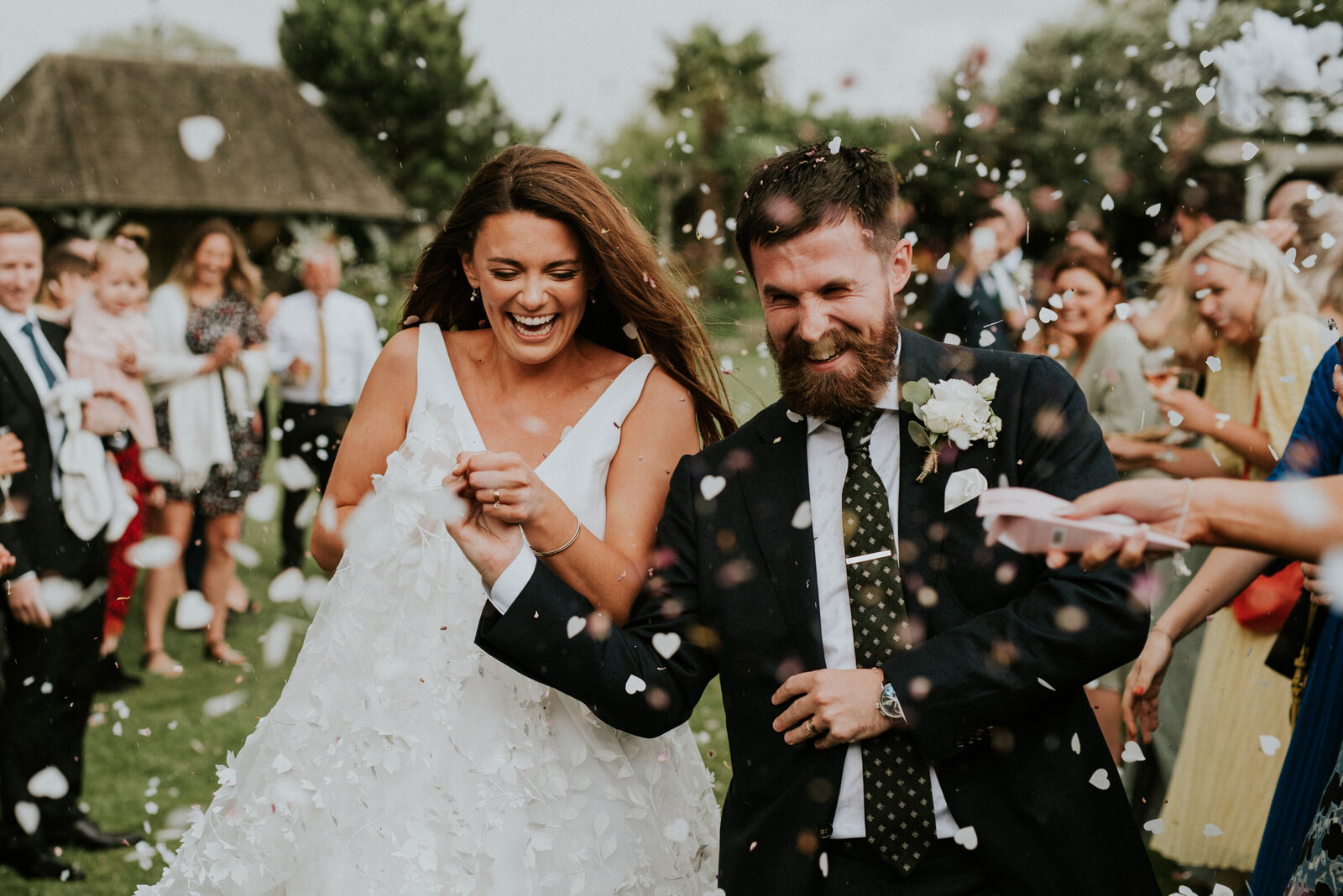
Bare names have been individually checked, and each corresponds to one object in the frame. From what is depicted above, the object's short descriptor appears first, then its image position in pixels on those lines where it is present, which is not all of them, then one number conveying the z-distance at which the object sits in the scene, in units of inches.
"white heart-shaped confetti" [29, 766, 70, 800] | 175.9
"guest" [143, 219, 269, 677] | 273.6
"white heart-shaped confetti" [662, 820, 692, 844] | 108.5
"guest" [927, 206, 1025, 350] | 255.0
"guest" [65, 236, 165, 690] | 228.2
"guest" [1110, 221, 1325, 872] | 150.0
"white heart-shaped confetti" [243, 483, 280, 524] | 283.1
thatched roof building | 963.3
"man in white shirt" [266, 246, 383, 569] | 302.5
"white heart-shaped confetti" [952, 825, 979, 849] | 84.4
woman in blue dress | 87.3
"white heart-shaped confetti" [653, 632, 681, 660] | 95.1
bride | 98.7
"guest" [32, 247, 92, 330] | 232.8
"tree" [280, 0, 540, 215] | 1379.2
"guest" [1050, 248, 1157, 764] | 183.3
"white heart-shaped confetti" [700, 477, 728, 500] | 98.3
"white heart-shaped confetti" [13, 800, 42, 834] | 174.1
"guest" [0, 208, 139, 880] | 175.2
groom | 84.2
